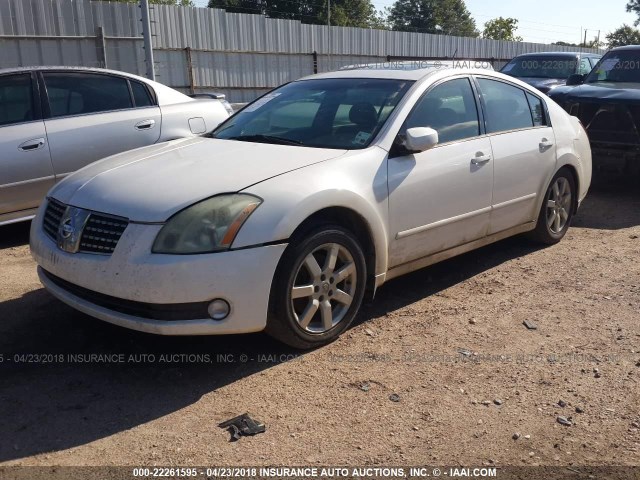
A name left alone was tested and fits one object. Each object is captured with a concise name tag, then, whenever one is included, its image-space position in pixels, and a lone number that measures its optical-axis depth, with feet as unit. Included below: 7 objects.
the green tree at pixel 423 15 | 234.38
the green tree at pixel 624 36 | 209.56
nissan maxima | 11.12
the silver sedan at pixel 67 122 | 19.04
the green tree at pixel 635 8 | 218.59
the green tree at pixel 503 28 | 199.21
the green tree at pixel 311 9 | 175.94
